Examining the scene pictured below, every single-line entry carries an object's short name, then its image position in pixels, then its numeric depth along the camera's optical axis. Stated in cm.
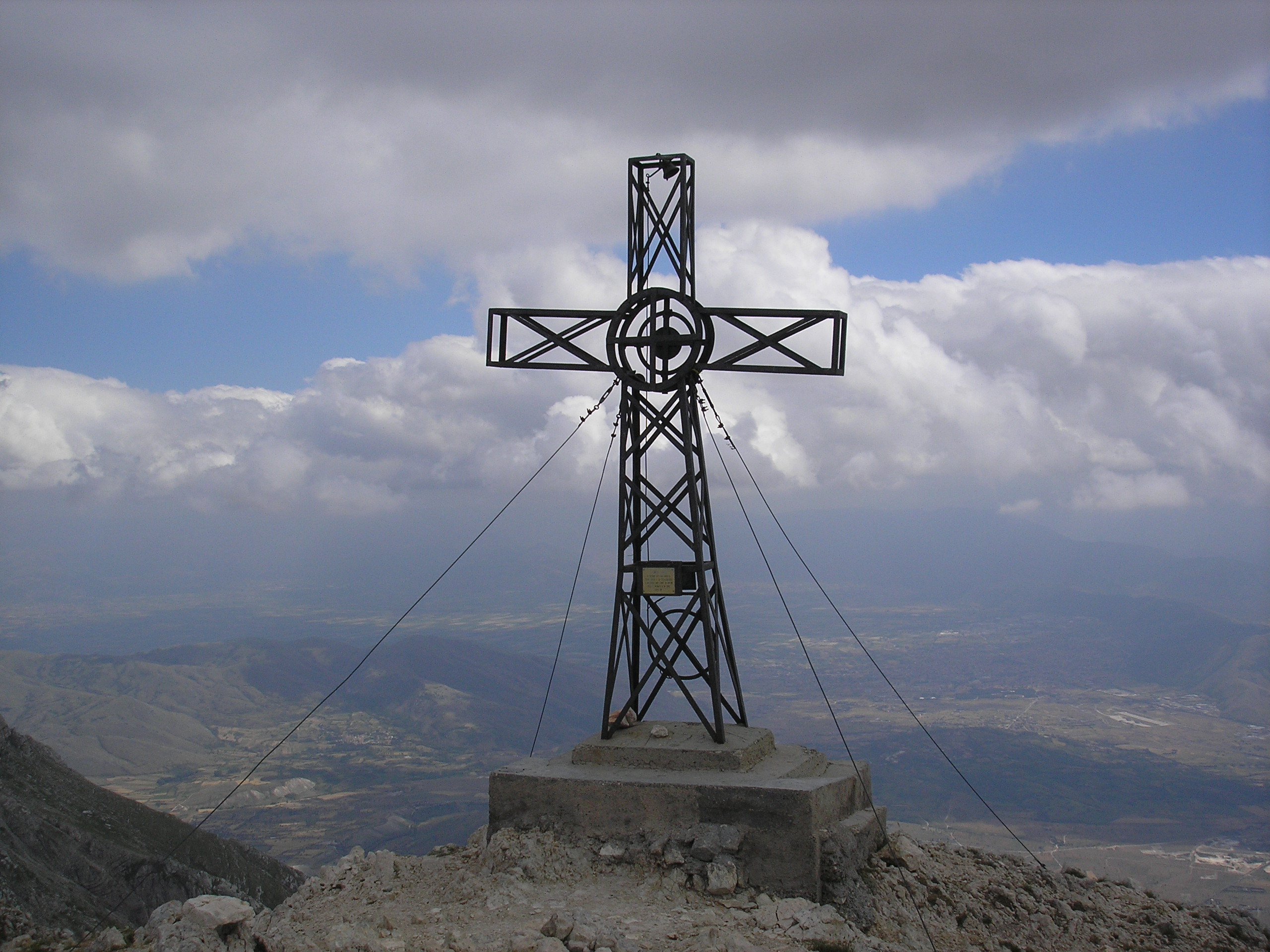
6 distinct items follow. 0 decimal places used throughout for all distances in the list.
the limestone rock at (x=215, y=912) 800
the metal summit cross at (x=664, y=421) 1091
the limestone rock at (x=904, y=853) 1036
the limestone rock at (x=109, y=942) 834
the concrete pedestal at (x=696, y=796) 926
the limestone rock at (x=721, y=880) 909
